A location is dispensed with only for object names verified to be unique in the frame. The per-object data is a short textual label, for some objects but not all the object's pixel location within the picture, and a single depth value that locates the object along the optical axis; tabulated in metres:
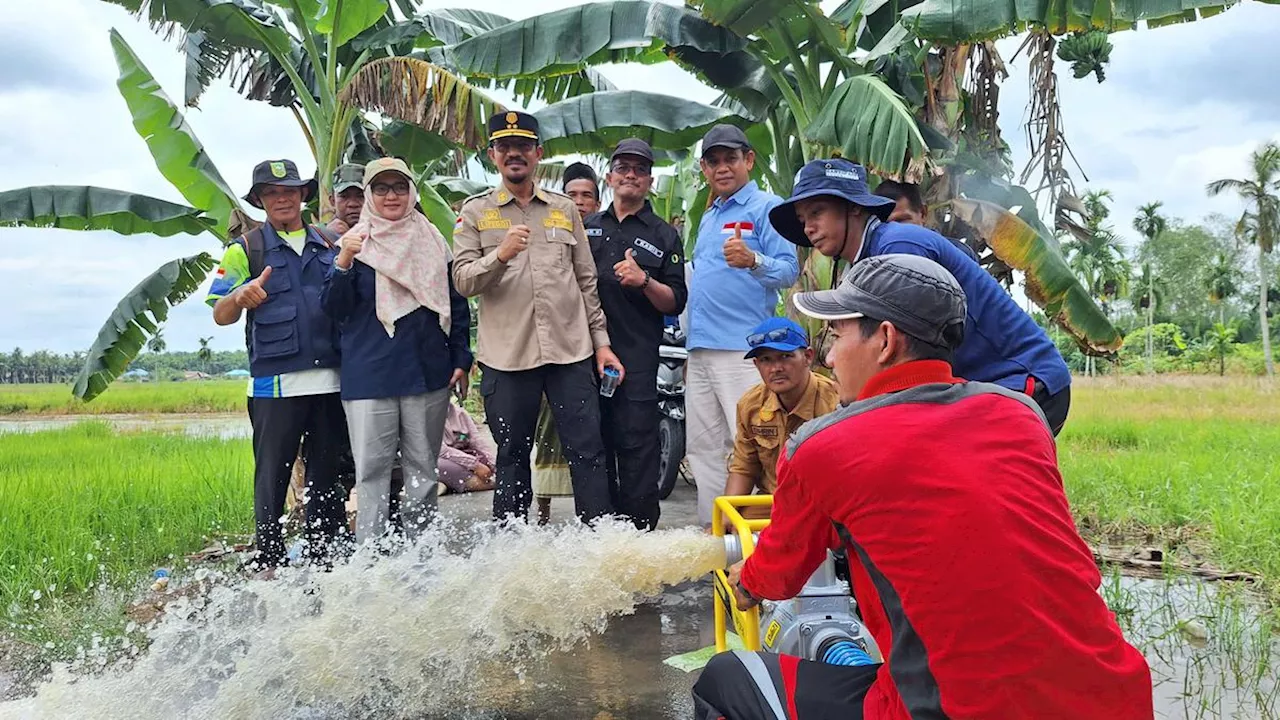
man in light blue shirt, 4.16
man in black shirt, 4.22
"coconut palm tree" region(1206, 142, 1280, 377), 33.44
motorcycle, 6.38
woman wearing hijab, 3.96
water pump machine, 2.29
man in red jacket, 1.40
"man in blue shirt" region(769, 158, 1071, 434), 2.63
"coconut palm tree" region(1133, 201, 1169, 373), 45.78
